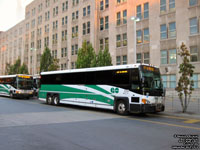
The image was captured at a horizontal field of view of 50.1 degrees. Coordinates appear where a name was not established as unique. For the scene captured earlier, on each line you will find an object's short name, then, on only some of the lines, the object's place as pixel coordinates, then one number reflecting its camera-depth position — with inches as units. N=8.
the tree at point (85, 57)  1154.0
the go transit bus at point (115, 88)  505.7
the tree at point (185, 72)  588.1
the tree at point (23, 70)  2053.4
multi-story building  1088.2
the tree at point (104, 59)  1082.1
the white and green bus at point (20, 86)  1037.8
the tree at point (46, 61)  1487.5
